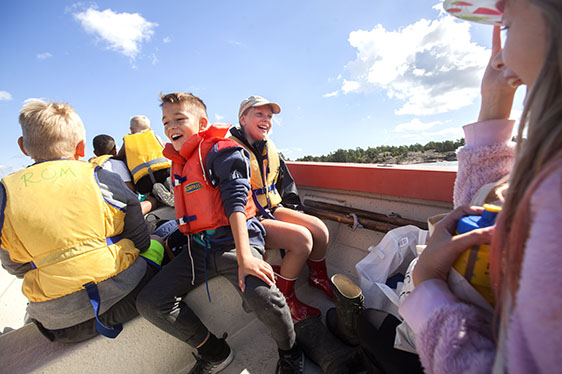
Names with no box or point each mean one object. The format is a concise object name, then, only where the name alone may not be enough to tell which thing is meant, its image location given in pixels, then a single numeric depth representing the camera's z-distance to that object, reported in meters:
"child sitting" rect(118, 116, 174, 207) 2.65
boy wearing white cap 1.60
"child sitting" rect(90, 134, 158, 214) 2.57
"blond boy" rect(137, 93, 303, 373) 1.23
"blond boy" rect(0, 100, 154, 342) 1.16
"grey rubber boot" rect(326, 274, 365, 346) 1.30
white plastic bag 1.49
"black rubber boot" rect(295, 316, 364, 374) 1.22
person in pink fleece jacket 0.34
